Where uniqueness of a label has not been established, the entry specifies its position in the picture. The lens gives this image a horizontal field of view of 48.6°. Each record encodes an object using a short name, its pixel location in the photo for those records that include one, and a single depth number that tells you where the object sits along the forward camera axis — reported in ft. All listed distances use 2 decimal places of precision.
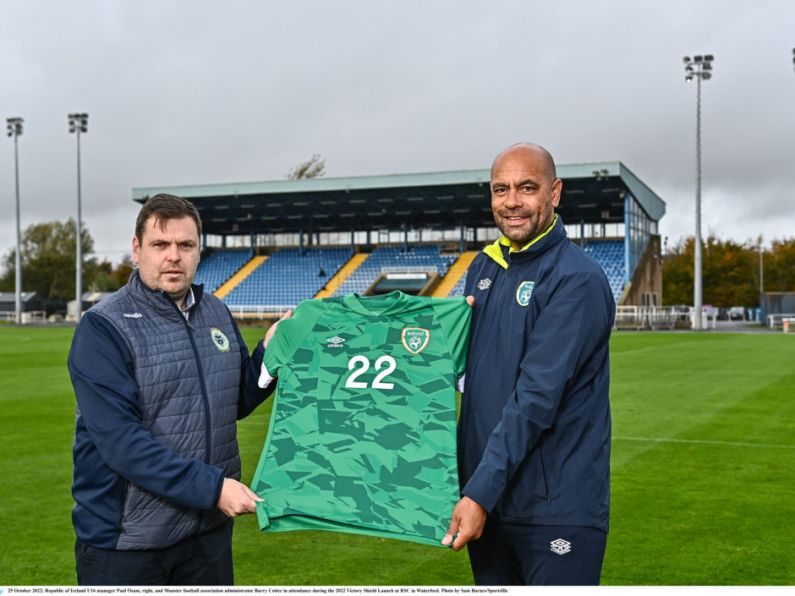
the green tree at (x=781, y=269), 228.63
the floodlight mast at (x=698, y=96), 127.65
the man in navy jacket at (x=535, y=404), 8.32
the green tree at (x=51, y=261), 256.11
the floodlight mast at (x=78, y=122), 159.74
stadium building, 139.64
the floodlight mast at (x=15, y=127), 170.60
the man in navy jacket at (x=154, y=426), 8.45
